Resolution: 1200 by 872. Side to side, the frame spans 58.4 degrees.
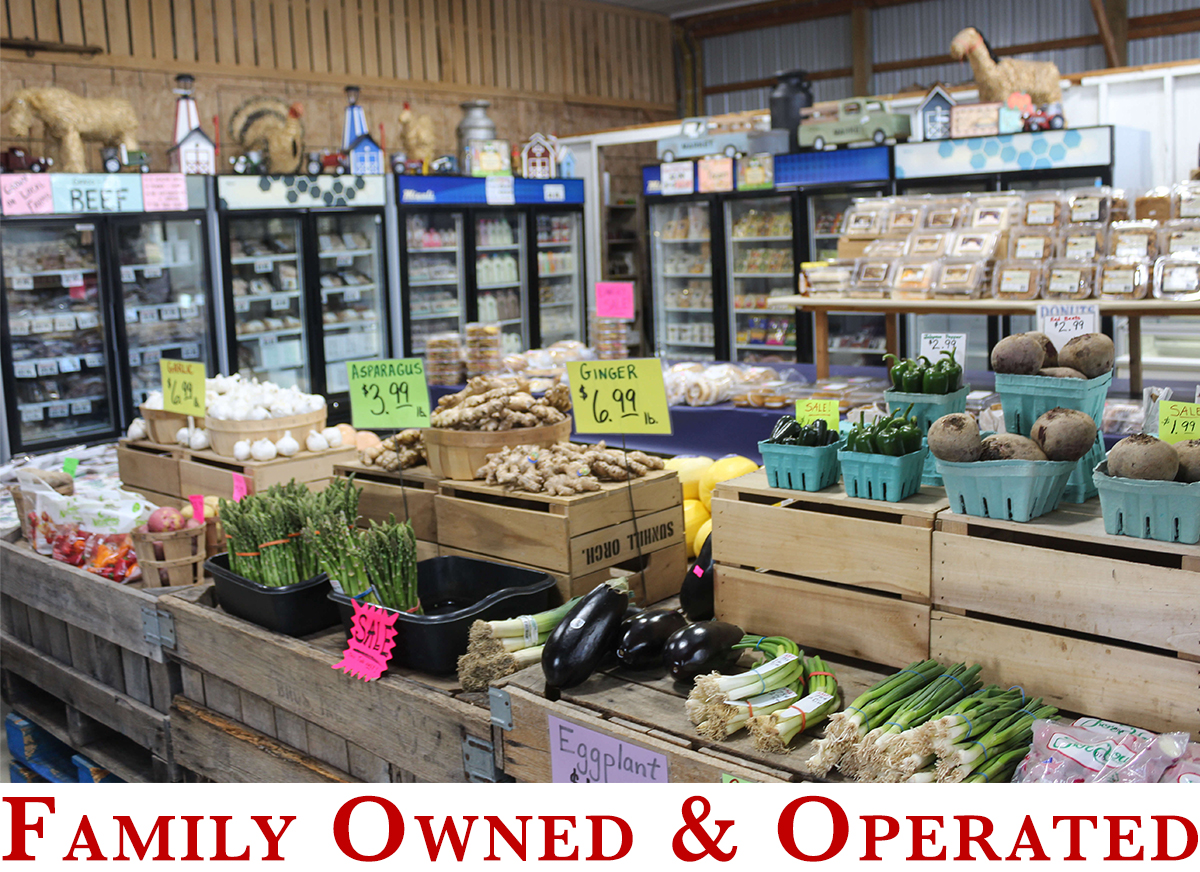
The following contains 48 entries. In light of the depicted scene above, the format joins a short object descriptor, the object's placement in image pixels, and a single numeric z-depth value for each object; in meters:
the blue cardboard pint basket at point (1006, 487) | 1.91
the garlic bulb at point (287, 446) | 3.66
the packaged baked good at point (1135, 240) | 4.05
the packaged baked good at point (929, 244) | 4.60
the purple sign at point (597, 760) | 1.85
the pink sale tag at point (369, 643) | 2.31
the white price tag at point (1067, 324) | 3.38
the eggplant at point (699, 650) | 2.02
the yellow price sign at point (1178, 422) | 1.93
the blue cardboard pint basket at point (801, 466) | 2.19
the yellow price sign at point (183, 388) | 3.80
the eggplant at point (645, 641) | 2.16
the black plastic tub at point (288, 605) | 2.57
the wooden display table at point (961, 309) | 3.87
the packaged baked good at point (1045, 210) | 4.45
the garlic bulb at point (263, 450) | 3.61
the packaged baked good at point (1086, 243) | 4.20
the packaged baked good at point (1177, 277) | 3.85
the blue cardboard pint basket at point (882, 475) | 2.08
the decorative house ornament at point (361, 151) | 7.87
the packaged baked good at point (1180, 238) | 3.95
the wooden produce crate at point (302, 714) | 2.20
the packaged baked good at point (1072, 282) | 4.11
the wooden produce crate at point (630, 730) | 1.76
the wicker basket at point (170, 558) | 3.03
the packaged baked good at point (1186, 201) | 4.12
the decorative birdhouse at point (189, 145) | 6.91
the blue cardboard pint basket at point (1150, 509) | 1.73
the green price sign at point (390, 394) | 2.97
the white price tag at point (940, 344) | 3.02
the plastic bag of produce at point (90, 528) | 3.20
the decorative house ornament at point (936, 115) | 6.89
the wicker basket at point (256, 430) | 3.68
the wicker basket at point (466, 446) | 2.84
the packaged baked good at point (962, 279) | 4.33
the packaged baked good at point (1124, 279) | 3.96
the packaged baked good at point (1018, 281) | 4.22
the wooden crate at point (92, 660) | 2.99
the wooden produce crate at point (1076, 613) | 1.75
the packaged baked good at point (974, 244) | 4.46
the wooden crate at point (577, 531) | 2.55
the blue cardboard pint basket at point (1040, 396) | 2.15
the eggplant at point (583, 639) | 2.06
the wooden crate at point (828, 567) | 2.05
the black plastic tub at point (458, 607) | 2.28
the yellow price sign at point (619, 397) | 2.59
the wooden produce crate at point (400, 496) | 2.99
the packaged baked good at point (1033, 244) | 4.34
